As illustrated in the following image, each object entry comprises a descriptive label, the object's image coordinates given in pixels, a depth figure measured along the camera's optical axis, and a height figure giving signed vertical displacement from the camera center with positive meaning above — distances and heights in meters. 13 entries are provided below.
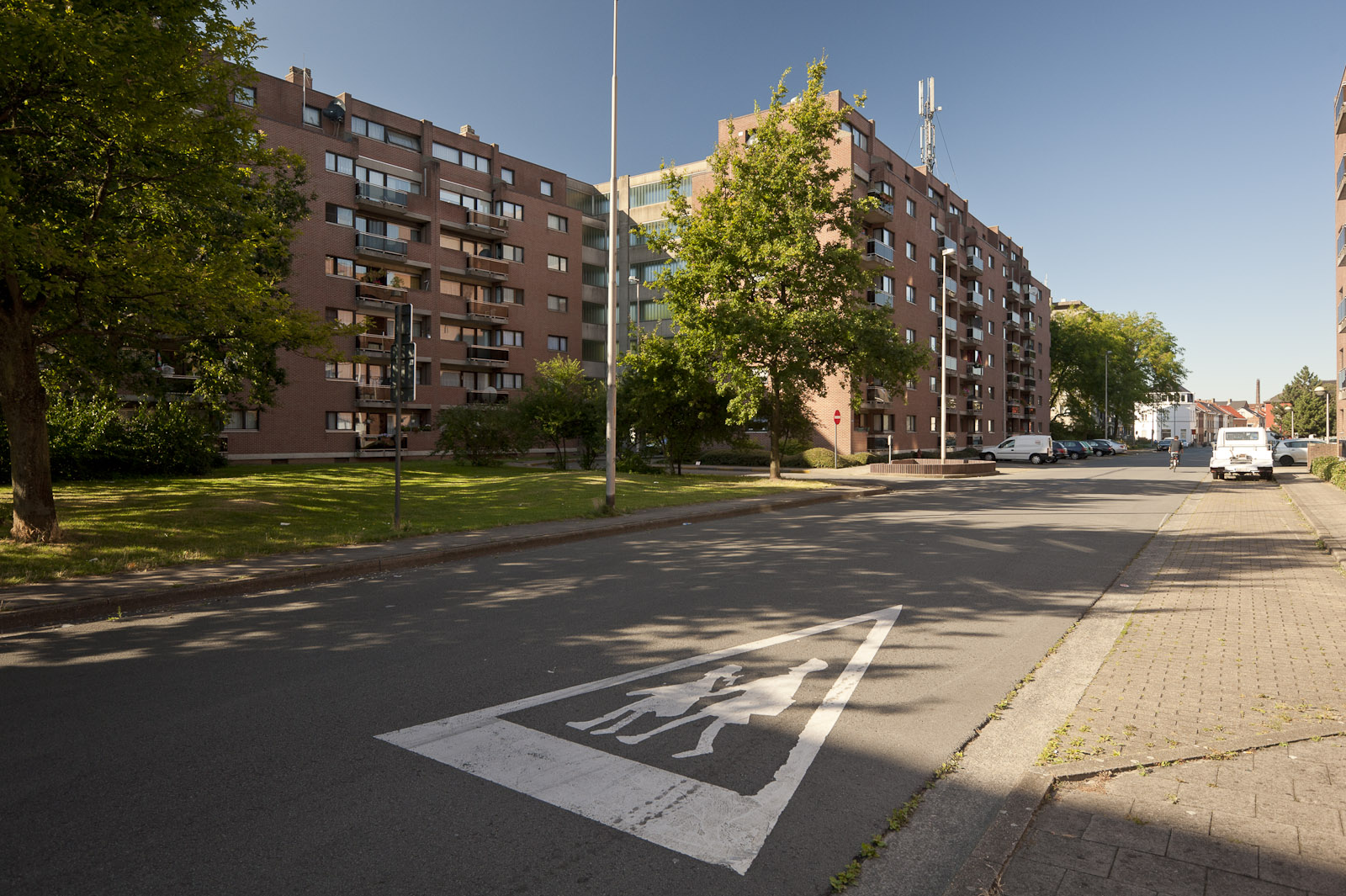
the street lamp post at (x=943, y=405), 34.94 +1.56
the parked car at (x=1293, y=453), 44.69 -1.04
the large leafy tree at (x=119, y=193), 9.20 +3.87
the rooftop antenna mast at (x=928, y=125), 57.75 +23.94
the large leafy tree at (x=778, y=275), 24.48 +5.45
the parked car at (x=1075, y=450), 58.00 -1.00
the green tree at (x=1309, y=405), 101.12 +4.20
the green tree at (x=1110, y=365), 89.75 +8.55
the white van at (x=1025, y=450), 50.06 -0.85
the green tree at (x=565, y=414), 30.30 +1.12
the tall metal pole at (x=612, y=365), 15.91 +1.63
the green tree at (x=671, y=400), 26.83 +1.43
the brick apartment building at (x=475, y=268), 40.66 +11.24
